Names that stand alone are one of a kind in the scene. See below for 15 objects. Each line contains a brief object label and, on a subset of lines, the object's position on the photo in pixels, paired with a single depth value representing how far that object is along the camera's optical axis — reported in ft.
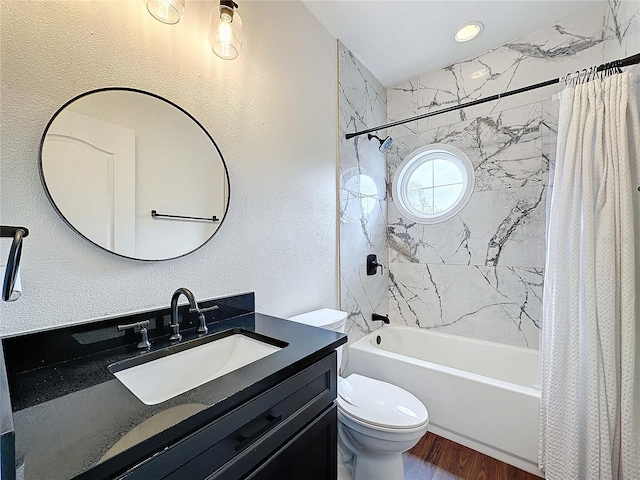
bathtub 5.00
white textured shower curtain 3.82
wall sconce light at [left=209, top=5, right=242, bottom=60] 3.88
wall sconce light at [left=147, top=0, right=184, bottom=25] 3.35
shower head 7.28
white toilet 4.01
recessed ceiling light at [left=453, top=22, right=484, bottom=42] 6.27
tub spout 7.78
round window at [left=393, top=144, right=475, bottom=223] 7.53
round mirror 2.82
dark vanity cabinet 1.86
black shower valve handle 7.63
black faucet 3.19
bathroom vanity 1.58
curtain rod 3.93
